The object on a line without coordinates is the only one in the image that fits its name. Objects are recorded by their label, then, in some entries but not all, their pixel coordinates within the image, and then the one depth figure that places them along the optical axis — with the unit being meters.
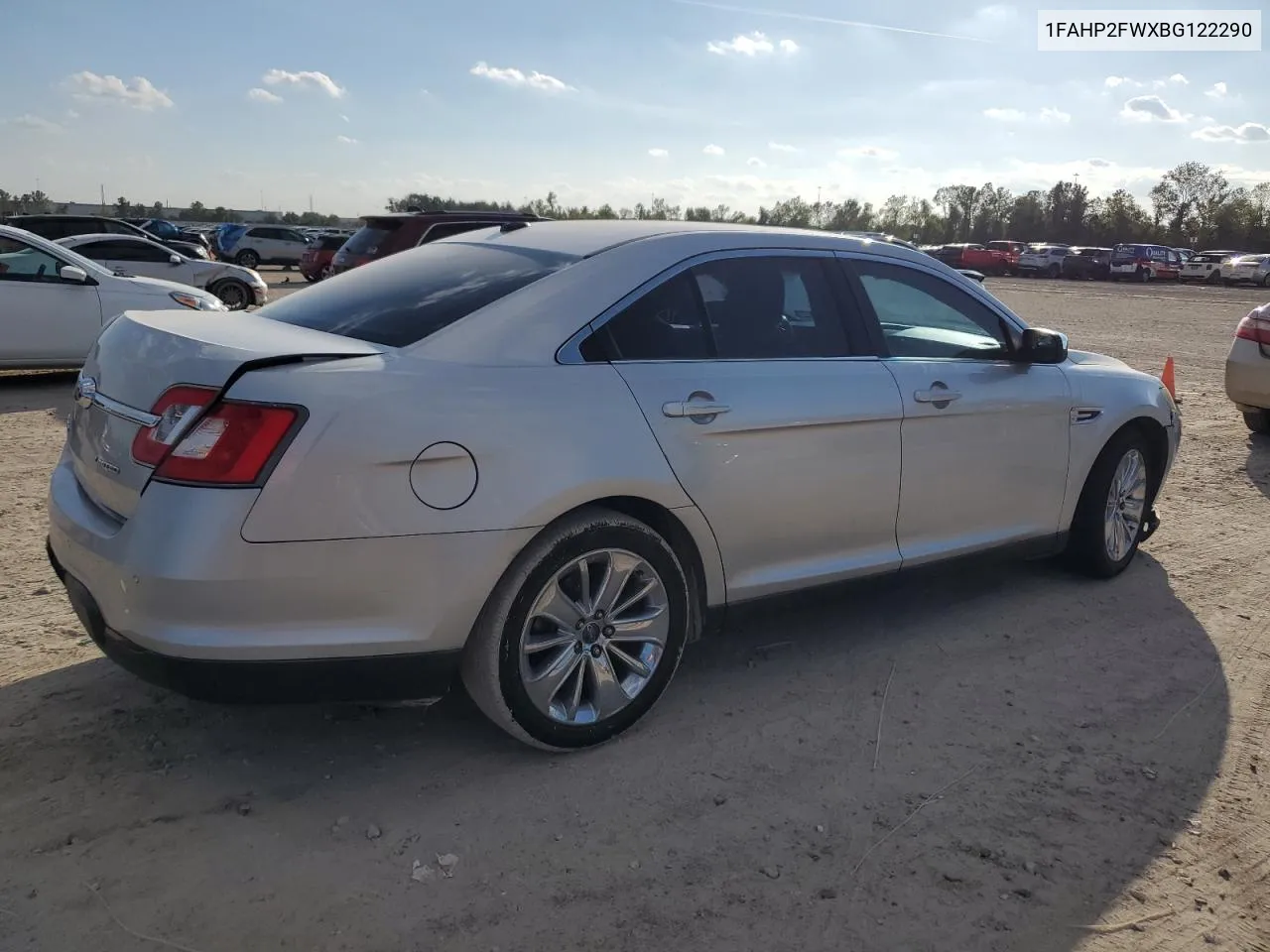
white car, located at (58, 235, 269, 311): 14.83
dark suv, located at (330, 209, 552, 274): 12.61
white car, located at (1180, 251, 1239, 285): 46.94
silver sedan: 2.75
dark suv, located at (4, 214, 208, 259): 18.95
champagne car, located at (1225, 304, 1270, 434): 8.58
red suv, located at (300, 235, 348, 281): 25.66
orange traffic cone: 7.97
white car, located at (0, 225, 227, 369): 9.75
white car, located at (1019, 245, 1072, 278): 50.75
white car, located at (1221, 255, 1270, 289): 43.72
